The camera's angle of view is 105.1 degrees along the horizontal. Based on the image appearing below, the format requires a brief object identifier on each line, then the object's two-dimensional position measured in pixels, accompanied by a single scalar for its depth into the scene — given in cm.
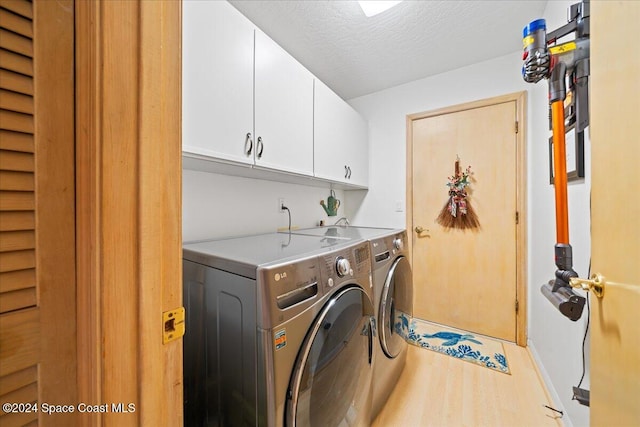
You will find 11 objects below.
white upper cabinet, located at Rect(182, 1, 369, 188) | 104
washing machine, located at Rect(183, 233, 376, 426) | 72
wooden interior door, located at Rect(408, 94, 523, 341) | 209
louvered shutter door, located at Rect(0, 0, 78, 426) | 36
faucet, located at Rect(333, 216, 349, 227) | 273
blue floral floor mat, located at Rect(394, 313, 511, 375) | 176
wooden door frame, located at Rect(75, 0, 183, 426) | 42
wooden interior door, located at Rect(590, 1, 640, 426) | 53
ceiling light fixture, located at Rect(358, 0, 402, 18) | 145
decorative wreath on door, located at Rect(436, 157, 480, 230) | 223
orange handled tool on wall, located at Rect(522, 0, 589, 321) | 86
